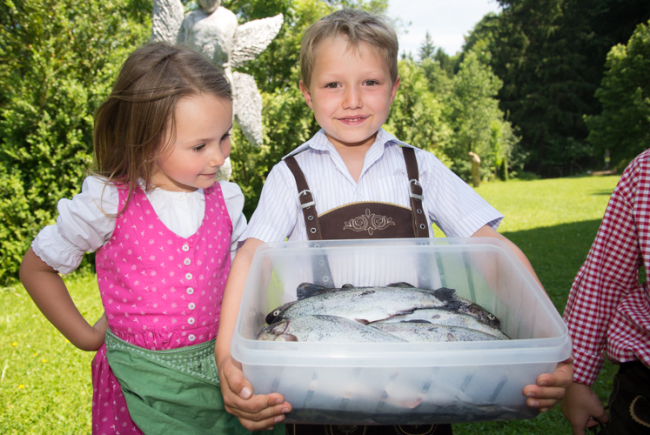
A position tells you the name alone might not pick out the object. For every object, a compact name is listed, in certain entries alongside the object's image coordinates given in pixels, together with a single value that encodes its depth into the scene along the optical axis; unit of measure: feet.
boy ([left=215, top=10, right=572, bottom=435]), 2.44
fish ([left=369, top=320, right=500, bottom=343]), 1.84
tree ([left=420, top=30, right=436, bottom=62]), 193.93
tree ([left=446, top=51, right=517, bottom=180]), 70.57
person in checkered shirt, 2.23
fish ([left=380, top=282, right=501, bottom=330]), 2.06
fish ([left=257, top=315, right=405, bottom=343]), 1.76
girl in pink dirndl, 2.38
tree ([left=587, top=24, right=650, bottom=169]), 55.60
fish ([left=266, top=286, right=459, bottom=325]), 2.04
